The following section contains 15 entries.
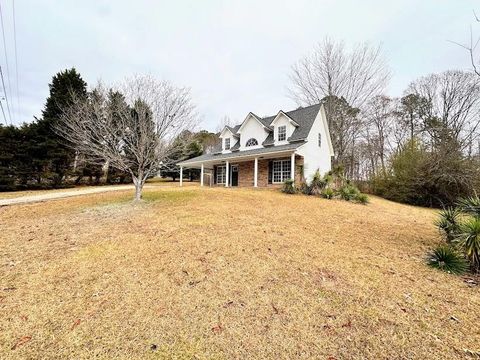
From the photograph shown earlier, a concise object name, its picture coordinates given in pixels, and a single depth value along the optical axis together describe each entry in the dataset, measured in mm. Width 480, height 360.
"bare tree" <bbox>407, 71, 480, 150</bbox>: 19156
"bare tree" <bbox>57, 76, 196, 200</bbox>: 9523
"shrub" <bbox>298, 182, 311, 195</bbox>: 14117
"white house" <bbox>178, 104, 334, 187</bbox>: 16734
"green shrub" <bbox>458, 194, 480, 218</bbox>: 4637
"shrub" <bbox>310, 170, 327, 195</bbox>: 14133
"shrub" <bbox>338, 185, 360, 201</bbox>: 13237
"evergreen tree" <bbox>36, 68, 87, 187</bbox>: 19266
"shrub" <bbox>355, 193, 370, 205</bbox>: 12930
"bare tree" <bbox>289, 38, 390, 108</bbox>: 19250
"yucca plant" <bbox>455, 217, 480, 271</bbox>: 3994
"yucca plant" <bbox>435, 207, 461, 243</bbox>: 5102
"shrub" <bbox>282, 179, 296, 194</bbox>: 14078
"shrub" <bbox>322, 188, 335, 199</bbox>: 13070
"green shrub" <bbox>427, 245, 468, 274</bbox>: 4136
